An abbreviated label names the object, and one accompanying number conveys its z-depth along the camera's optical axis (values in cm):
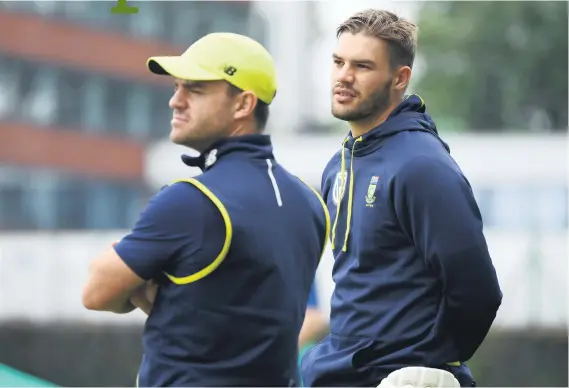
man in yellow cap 762
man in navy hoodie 857
